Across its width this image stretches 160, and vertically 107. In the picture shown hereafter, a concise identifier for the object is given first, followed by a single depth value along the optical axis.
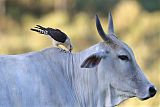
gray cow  13.52
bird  14.17
